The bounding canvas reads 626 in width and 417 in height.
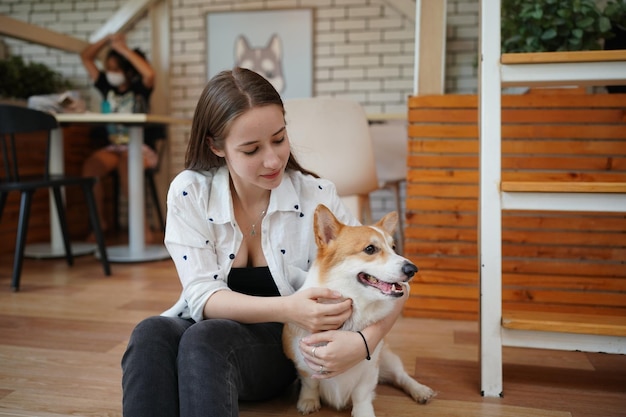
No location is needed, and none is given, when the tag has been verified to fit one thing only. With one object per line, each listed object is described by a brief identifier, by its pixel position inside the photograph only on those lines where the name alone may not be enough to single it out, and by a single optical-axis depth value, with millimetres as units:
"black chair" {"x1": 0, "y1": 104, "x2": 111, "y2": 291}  2678
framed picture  4570
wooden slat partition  2000
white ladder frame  1423
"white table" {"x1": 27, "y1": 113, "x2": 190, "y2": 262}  3250
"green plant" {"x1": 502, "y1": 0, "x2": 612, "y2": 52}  2264
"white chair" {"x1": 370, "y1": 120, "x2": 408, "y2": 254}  3393
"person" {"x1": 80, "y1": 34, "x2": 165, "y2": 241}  4105
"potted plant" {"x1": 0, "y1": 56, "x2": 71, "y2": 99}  3752
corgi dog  1173
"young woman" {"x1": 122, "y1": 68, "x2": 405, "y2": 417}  1110
